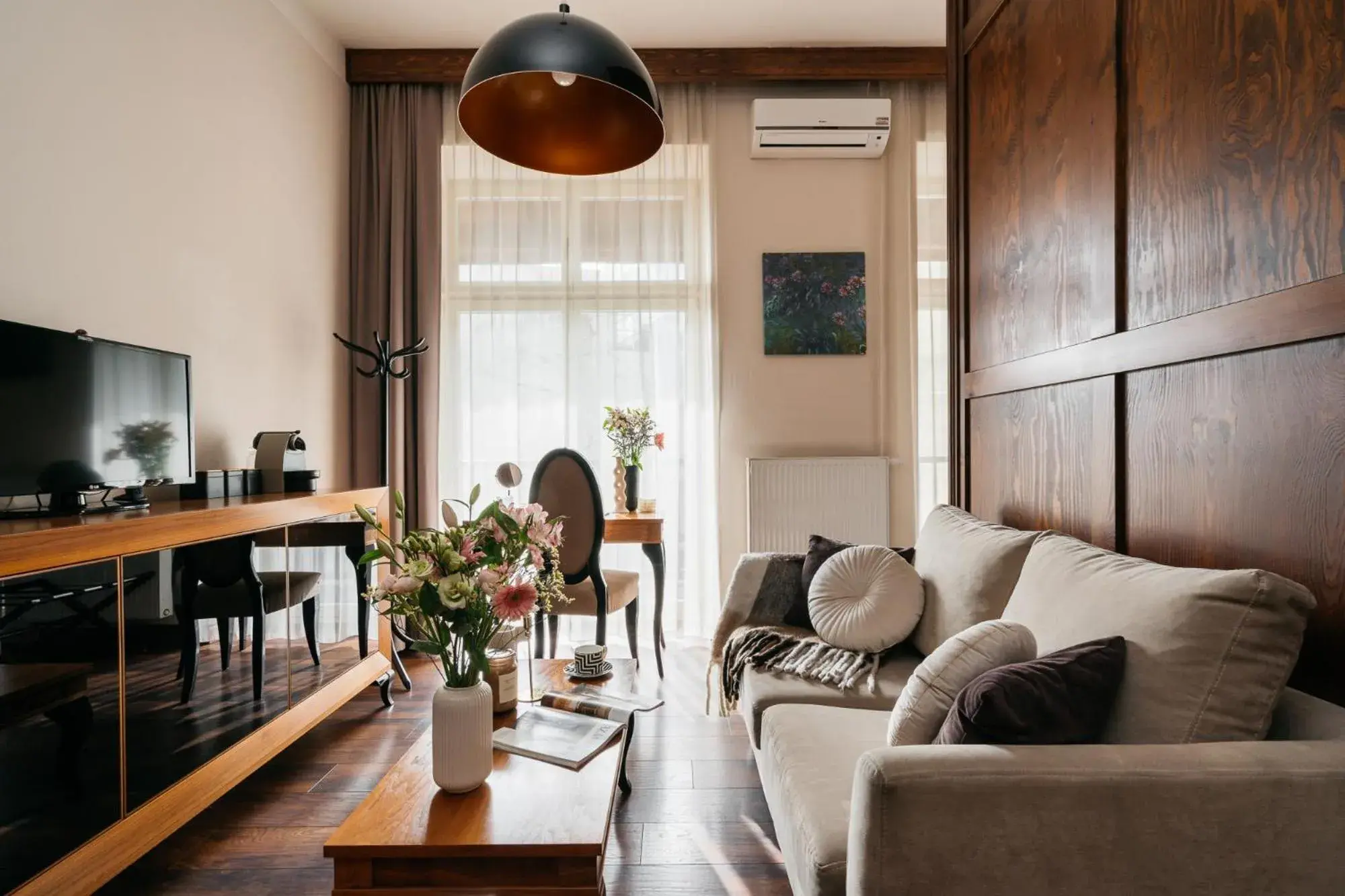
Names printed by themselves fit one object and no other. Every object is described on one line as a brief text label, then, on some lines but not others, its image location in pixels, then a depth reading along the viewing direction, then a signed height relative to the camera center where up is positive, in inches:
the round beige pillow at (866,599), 81.0 -16.7
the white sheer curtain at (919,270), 153.7 +38.6
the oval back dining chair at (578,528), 119.0 -11.8
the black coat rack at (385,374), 132.8 +15.5
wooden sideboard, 54.5 -18.6
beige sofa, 38.7 -19.6
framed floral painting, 155.2 +32.4
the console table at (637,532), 132.6 -14.0
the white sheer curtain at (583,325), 153.3 +27.5
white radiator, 151.6 -8.9
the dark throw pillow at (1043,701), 42.7 -14.9
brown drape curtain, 148.9 +40.5
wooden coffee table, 46.4 -24.8
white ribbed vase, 53.2 -20.9
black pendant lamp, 61.7 +32.8
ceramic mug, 81.9 -23.0
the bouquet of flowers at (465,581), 52.9 -9.1
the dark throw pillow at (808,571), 94.3 -15.1
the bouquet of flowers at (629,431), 144.0 +4.9
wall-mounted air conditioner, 146.7 +66.5
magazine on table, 60.4 -24.3
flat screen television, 66.2 +4.5
